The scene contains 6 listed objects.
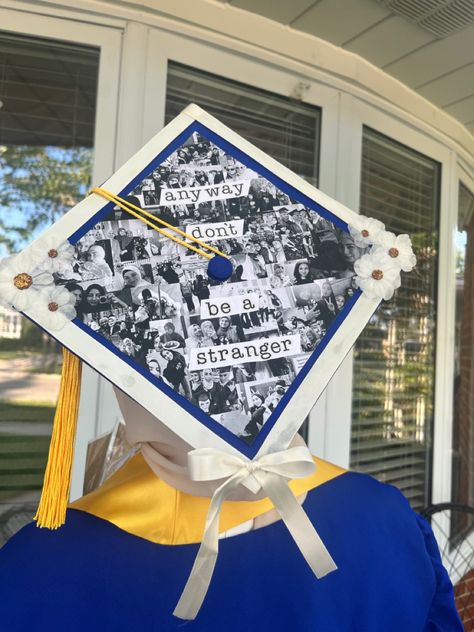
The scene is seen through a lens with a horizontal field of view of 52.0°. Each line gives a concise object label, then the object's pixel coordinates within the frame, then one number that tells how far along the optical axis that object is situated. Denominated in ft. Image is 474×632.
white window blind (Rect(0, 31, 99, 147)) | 5.23
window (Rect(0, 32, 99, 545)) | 5.21
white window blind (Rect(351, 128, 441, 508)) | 7.38
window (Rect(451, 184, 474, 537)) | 9.02
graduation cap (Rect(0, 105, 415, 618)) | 1.89
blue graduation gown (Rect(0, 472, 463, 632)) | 1.90
